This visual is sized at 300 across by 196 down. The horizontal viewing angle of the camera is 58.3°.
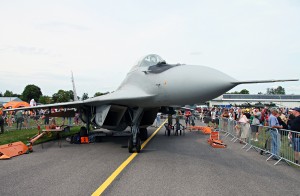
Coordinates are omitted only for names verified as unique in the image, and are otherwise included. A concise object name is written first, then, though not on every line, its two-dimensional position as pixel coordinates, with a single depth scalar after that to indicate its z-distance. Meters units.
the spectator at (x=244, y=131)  11.08
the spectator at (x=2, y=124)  15.58
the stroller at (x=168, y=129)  14.76
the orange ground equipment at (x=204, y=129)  16.35
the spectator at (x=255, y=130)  10.56
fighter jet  5.89
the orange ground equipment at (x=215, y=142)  10.34
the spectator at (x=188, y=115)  20.59
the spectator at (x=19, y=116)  18.70
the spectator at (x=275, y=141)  7.94
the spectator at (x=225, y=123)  16.03
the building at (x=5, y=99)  92.59
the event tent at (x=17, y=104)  24.02
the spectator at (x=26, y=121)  20.39
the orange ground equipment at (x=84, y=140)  11.67
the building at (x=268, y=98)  80.56
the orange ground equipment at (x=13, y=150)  7.90
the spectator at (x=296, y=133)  7.19
